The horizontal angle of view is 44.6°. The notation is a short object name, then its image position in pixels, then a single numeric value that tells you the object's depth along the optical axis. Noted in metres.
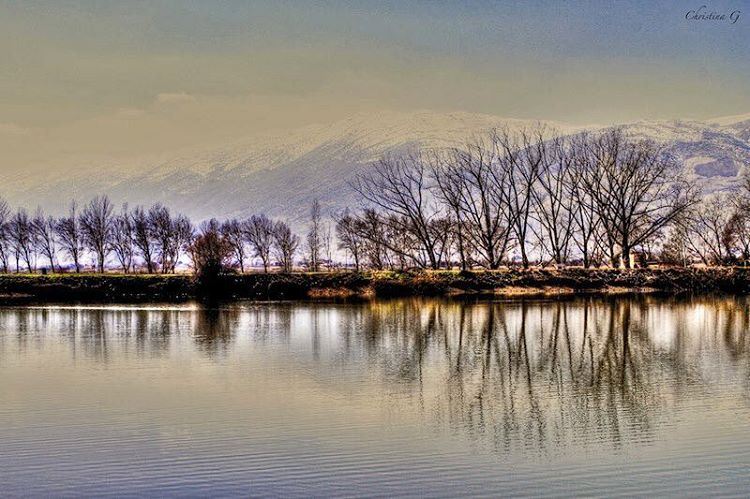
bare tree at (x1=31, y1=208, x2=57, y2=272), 116.28
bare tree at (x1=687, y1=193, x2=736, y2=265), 78.49
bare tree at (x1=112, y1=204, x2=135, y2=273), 112.00
